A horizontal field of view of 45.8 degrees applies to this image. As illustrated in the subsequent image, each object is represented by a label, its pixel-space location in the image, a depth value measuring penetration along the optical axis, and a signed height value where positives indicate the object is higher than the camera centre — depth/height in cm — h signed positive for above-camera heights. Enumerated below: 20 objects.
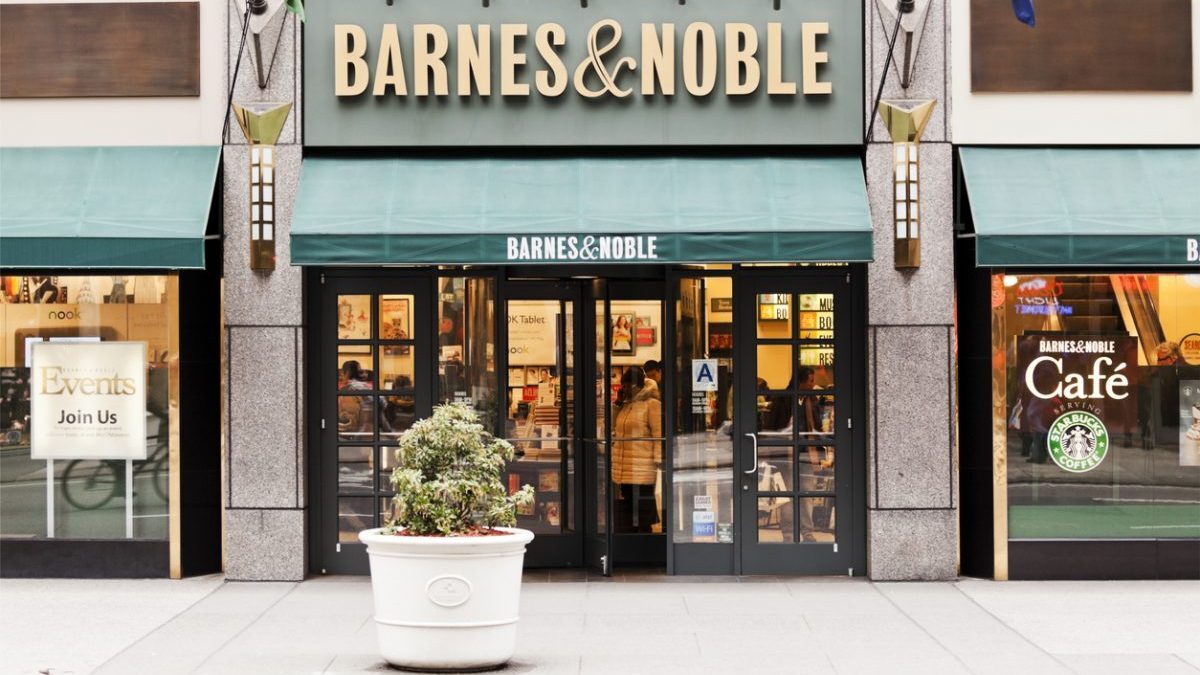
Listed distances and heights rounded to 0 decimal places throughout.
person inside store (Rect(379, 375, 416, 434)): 1257 -32
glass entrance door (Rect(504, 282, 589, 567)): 1283 -37
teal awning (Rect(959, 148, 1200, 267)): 1138 +133
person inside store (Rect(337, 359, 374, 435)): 1255 -29
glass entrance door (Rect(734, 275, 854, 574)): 1242 -49
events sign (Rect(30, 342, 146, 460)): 1231 -25
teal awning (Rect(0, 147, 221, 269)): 1141 +140
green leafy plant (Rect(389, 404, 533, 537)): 886 -69
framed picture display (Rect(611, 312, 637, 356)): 1278 +33
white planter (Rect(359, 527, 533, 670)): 873 -140
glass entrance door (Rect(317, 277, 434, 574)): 1252 -18
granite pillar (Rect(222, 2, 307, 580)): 1223 -15
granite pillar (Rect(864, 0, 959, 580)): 1219 -1
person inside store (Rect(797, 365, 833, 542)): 1244 -70
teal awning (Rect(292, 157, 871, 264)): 1140 +131
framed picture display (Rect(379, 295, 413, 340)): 1257 +44
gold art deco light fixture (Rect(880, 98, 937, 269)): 1212 +156
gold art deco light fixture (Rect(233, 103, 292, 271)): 1219 +172
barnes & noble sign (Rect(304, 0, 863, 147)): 1220 +248
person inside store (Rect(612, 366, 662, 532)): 1279 -62
